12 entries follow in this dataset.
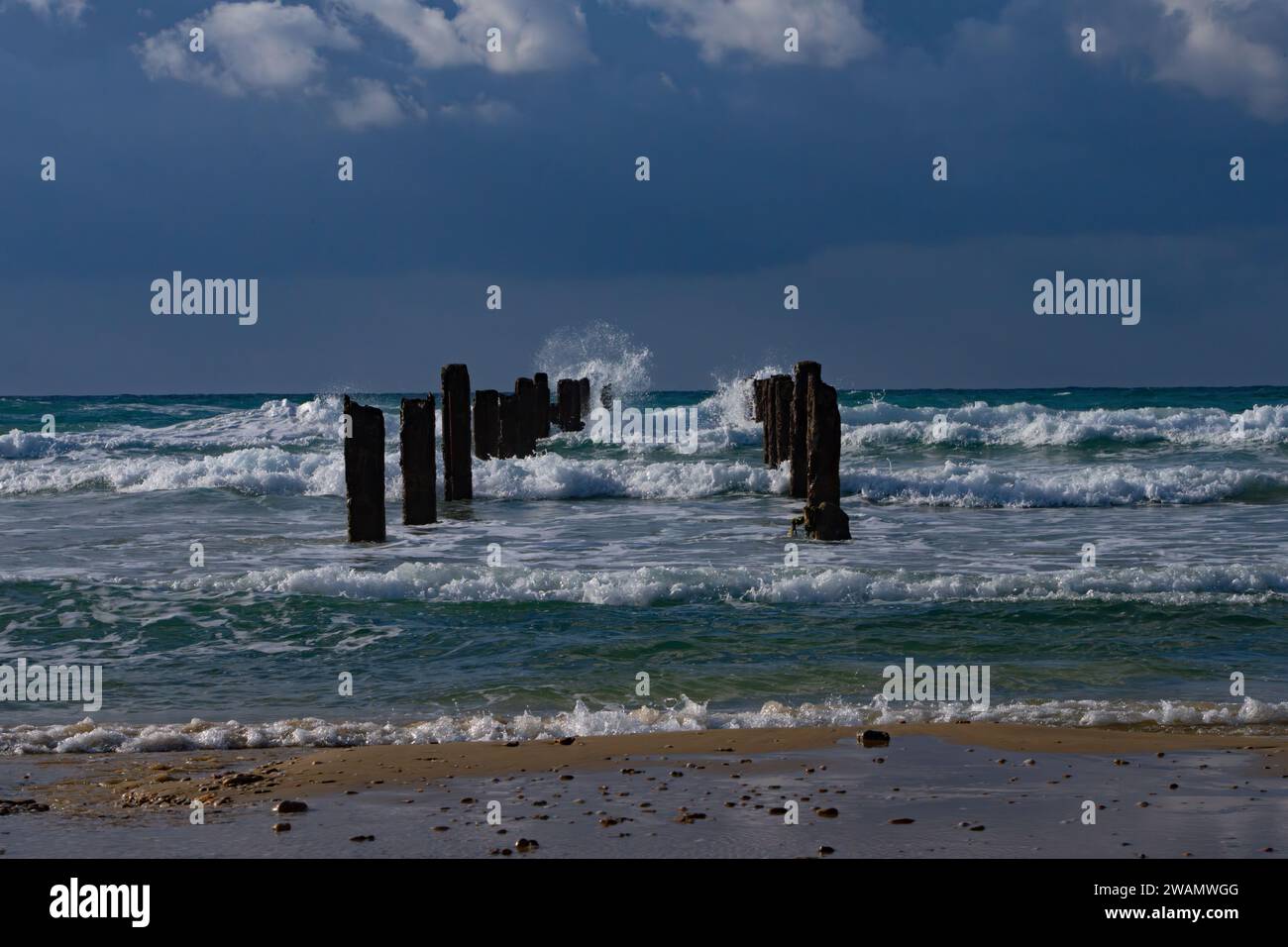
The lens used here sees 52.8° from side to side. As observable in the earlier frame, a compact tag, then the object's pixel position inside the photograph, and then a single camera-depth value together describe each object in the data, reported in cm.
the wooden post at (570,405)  3734
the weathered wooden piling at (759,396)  3080
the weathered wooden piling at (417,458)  1794
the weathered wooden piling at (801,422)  1875
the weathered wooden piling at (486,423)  2648
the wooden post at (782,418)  2480
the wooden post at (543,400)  3222
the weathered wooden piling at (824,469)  1659
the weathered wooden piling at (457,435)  2083
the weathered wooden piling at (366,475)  1627
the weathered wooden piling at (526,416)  2892
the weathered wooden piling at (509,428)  2847
